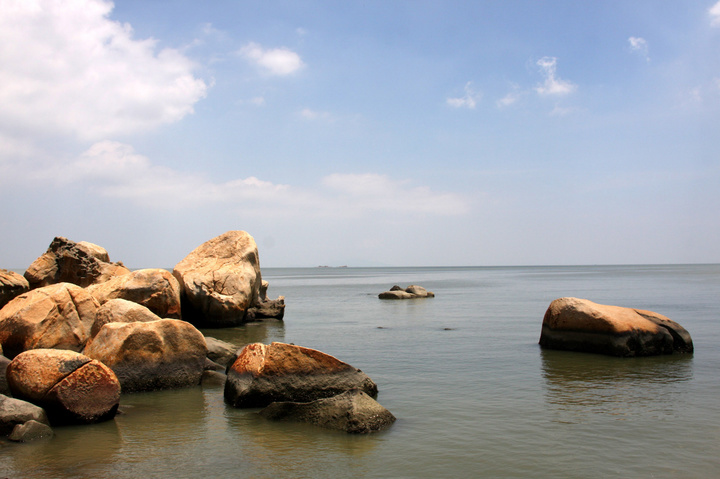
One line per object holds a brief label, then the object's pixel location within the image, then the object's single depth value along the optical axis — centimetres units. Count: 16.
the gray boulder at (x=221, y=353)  1511
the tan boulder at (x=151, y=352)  1167
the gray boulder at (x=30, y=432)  859
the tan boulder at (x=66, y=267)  2338
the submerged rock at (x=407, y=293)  4338
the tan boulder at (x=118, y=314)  1329
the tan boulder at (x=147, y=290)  1927
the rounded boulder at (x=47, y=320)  1276
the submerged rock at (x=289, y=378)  1070
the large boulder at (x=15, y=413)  886
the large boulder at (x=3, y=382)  1034
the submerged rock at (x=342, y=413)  916
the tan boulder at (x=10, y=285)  1783
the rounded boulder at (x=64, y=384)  936
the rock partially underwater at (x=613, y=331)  1612
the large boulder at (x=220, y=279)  2341
